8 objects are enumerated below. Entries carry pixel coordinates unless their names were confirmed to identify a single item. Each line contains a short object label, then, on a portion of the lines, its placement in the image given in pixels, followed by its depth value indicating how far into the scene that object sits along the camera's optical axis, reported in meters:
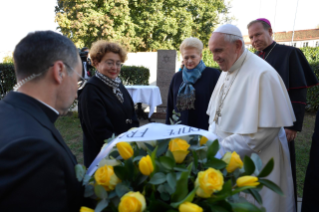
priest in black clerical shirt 0.88
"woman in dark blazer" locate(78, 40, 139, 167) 2.48
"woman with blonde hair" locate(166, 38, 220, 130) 3.16
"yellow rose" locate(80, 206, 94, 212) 0.88
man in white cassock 1.94
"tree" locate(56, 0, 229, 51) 20.86
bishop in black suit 2.88
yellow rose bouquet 0.79
